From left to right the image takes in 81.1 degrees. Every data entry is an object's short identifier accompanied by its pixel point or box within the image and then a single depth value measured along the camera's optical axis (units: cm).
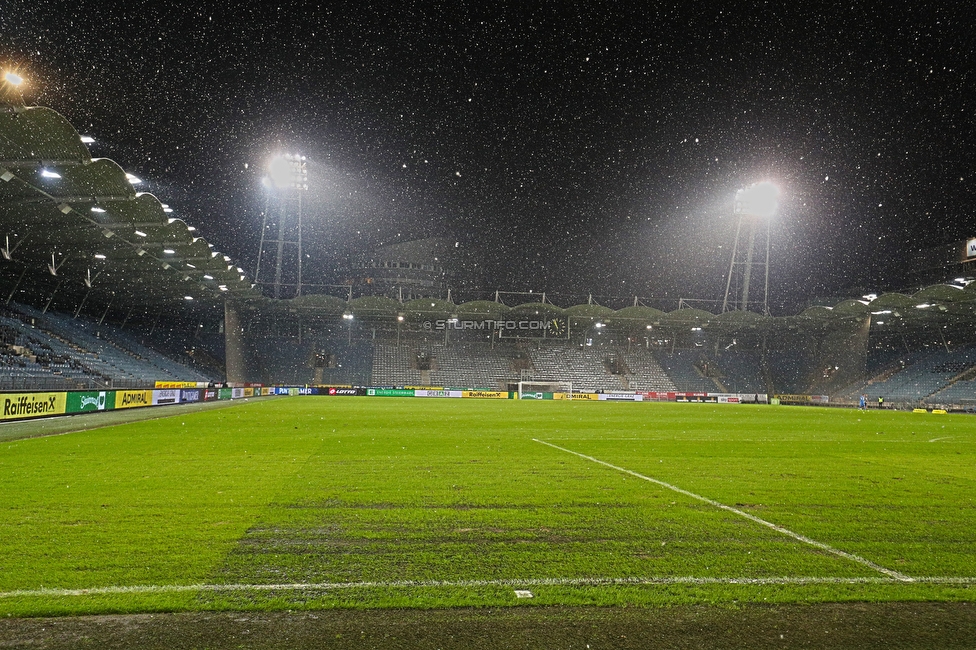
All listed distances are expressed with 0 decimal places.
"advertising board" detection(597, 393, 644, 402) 5496
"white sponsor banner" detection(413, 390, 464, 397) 5475
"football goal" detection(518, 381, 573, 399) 5668
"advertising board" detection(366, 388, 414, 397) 5369
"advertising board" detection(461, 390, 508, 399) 5494
